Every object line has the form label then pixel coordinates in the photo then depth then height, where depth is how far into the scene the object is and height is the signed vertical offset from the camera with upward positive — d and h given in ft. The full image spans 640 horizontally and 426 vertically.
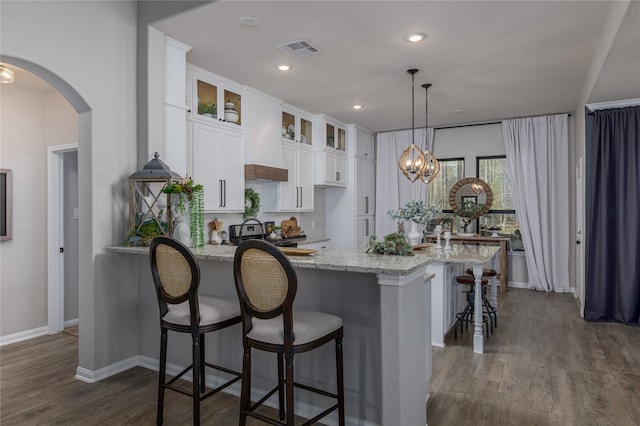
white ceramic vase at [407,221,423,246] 15.79 -0.96
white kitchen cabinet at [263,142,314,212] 18.34 +1.03
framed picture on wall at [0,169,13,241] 13.39 +0.17
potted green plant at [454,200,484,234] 23.13 -0.06
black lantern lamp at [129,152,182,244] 10.38 +0.16
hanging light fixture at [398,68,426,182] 15.90 +1.78
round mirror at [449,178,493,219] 23.04 +0.84
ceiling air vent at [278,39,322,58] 11.96 +4.76
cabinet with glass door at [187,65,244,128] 13.91 +3.94
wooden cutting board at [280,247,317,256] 8.51 -0.87
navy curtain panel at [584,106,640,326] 15.23 -0.25
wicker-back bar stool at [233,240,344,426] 6.46 -1.87
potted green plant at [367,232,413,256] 8.30 -0.74
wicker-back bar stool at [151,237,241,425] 7.60 -1.90
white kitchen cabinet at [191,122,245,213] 13.96 +1.55
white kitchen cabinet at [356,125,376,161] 23.45 +3.92
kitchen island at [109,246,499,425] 6.89 -2.21
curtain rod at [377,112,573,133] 21.16 +4.77
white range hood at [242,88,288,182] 16.06 +2.90
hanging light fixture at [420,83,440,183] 16.19 +1.70
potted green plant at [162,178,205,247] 10.62 -0.13
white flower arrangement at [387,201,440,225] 14.37 -0.11
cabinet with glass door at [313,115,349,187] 20.72 +2.95
